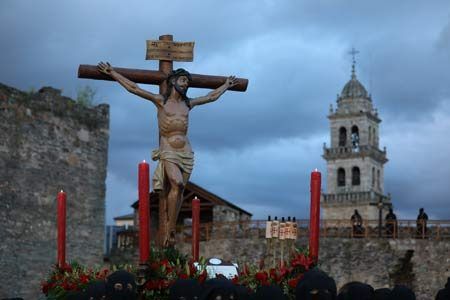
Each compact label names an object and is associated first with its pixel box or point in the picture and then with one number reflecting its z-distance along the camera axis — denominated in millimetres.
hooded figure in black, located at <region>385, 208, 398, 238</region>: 32031
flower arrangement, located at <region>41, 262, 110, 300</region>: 7652
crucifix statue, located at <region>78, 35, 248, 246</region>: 8328
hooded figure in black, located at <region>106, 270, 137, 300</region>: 6680
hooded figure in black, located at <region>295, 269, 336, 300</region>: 6484
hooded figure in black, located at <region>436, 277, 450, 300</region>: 7387
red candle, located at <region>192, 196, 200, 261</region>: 8750
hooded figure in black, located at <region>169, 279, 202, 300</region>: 6730
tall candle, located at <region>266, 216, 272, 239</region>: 17812
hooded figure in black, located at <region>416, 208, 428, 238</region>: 31609
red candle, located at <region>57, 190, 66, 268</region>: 8188
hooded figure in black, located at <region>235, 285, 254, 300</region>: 6676
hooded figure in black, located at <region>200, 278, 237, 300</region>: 6379
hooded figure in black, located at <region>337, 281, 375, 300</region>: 6941
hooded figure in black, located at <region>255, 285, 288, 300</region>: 6844
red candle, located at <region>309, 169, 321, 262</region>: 7501
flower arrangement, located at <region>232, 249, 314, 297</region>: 7221
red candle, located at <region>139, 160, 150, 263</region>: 7257
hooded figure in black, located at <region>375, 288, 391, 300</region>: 7297
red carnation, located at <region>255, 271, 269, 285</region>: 7336
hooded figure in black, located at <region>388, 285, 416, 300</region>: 7414
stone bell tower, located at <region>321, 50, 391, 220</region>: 75138
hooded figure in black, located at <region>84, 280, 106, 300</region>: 6805
